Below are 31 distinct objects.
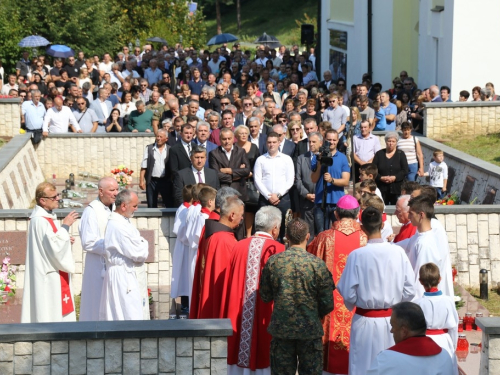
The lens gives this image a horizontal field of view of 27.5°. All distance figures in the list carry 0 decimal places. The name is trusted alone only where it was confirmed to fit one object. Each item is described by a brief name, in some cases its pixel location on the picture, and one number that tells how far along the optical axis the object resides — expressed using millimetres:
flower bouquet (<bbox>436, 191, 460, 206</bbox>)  16828
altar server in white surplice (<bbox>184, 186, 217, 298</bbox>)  10828
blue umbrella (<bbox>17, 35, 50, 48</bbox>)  36719
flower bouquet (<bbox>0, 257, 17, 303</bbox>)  13172
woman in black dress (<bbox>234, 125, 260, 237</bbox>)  14789
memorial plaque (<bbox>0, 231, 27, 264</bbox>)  13320
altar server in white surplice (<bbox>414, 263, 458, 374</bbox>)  8180
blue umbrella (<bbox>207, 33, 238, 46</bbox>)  39631
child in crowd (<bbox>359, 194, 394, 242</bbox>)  10078
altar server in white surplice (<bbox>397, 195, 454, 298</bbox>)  9164
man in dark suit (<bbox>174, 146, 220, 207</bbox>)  13695
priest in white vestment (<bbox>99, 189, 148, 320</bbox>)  9766
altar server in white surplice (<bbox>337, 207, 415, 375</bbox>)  8375
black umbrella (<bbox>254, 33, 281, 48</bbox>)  47806
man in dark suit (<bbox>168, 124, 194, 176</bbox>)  15170
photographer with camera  13889
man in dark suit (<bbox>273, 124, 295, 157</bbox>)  15211
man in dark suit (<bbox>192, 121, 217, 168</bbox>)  15305
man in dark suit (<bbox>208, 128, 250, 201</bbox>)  14594
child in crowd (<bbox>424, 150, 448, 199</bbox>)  17062
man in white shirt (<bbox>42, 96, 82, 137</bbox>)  22453
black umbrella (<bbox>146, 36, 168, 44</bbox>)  41344
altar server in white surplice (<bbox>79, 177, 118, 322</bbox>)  10227
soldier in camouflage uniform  8328
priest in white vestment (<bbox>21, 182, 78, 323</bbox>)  10078
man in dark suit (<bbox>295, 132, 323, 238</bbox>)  14250
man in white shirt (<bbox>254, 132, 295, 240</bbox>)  14219
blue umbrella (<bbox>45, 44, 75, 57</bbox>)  34250
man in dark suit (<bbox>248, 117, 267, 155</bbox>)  15562
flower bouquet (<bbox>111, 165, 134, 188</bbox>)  21297
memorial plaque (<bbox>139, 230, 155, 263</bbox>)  13625
